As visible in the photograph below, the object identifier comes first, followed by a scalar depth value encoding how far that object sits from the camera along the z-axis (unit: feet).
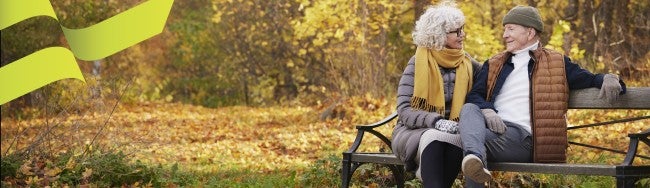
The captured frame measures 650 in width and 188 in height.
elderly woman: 15.99
